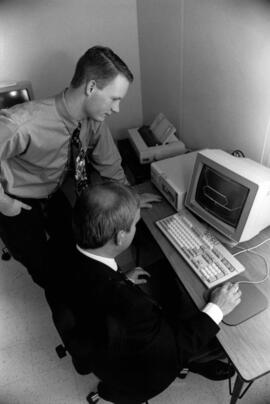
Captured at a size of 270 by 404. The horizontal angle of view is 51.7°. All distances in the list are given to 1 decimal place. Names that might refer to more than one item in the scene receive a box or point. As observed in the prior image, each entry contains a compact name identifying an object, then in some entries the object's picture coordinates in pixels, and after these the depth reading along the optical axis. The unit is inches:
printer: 73.4
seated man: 31.6
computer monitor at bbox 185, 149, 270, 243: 41.8
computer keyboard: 43.2
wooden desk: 33.7
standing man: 48.9
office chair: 31.6
